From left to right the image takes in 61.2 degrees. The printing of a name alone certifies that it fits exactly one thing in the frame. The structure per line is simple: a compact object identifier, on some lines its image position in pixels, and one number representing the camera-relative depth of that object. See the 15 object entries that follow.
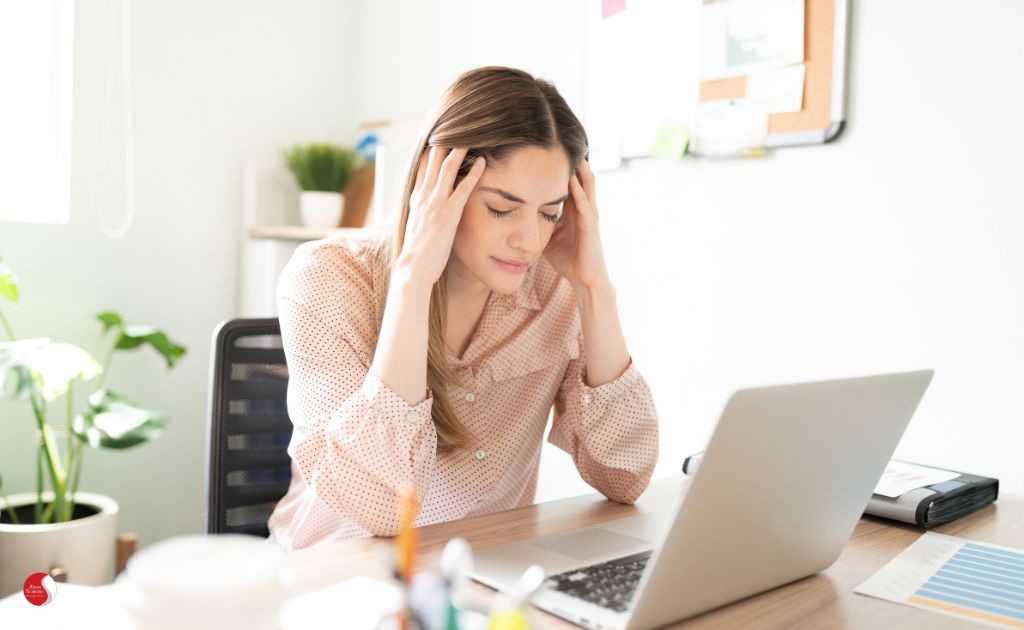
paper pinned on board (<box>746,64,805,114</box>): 1.59
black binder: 1.06
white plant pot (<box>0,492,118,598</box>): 1.75
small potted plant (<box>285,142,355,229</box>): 2.46
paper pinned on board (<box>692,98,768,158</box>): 1.67
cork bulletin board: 1.54
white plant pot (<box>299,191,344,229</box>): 2.46
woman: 1.07
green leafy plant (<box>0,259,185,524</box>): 1.76
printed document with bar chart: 0.77
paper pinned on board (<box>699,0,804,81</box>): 1.59
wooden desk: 0.73
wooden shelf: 2.37
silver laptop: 0.63
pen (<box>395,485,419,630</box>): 0.41
